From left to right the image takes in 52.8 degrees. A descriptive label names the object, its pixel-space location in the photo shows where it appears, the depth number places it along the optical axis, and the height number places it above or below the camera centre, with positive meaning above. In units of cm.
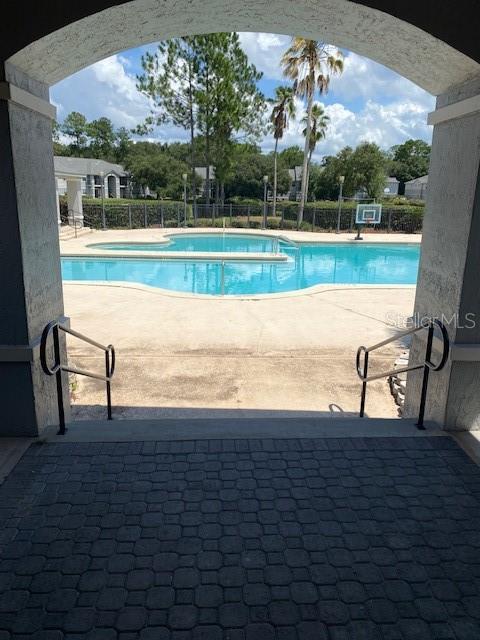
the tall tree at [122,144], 5894 +684
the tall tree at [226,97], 3044 +700
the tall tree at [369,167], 3675 +296
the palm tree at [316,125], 3516 +584
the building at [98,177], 4167 +236
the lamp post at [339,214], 2932 -50
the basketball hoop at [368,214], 2703 -39
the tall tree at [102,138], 6009 +775
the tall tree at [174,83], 3058 +759
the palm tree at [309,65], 2703 +778
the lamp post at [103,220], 2917 -113
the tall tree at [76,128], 6106 +892
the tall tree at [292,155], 6856 +693
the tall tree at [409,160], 6550 +644
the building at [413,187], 5714 +245
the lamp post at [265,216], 3032 -72
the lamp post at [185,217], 3024 -87
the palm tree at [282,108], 3375 +668
